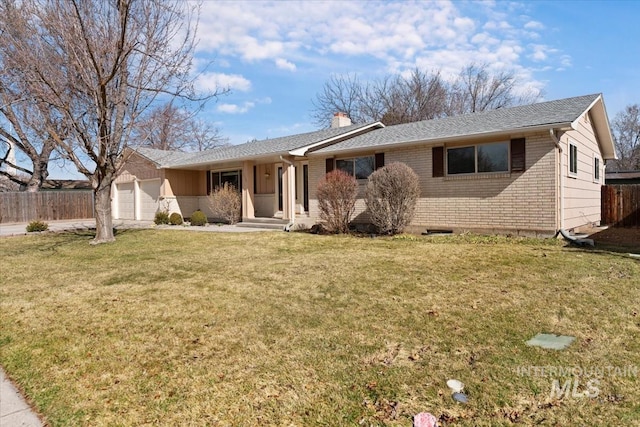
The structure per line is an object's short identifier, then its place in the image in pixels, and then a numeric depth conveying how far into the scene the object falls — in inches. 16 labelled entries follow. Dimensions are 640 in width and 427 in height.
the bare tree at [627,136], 1572.3
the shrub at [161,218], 720.3
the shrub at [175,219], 709.3
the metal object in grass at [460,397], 100.5
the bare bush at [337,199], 466.9
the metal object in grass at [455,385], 105.9
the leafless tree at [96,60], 361.4
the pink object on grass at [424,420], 88.5
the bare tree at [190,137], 1368.1
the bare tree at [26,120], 396.2
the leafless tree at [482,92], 1162.0
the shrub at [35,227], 609.9
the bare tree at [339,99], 1169.4
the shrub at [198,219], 682.8
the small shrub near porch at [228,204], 663.1
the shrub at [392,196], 430.6
